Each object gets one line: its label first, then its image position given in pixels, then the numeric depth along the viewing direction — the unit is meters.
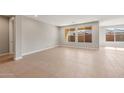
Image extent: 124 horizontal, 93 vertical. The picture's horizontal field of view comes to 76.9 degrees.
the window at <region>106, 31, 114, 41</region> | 7.78
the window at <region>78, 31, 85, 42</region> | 7.30
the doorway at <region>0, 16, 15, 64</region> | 4.40
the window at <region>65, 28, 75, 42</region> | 7.86
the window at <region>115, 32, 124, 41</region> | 7.60
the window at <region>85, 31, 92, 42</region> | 6.86
